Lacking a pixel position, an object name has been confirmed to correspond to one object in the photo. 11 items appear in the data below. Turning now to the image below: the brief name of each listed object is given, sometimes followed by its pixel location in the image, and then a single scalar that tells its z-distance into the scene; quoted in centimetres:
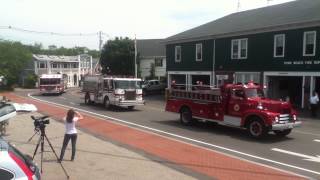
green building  3178
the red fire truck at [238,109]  1703
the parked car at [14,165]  527
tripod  1118
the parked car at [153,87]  5144
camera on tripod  1120
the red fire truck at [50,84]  5566
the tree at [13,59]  9181
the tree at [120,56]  6725
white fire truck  3009
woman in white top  1236
